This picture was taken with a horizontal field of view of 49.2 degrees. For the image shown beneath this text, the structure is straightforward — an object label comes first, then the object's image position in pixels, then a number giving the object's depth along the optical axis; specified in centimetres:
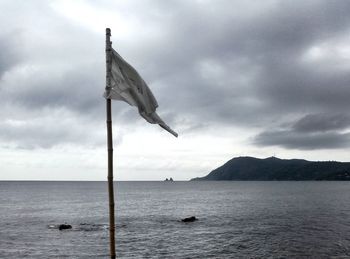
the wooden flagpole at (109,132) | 830
